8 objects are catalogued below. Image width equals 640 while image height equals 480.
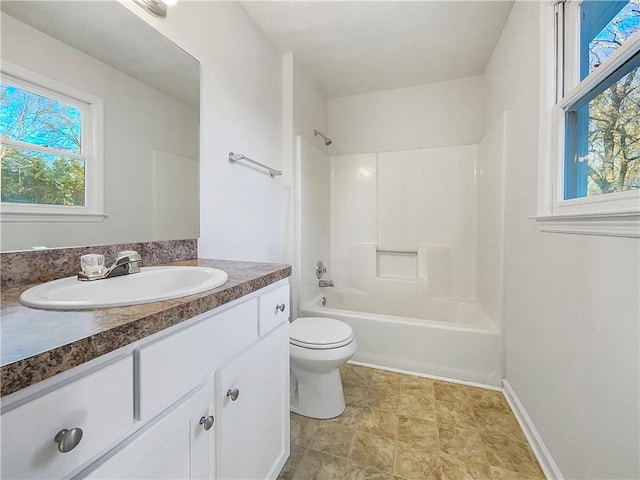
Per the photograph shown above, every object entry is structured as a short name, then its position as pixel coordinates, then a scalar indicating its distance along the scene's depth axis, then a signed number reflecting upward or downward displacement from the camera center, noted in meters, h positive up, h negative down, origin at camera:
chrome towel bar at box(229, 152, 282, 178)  1.60 +0.47
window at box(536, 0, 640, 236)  0.83 +0.44
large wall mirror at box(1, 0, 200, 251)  0.75 +0.37
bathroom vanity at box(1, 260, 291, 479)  0.38 -0.28
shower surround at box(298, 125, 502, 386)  2.00 -0.07
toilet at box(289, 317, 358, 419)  1.46 -0.70
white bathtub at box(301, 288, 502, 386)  1.81 -0.74
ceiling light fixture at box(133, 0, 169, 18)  1.10 +0.94
